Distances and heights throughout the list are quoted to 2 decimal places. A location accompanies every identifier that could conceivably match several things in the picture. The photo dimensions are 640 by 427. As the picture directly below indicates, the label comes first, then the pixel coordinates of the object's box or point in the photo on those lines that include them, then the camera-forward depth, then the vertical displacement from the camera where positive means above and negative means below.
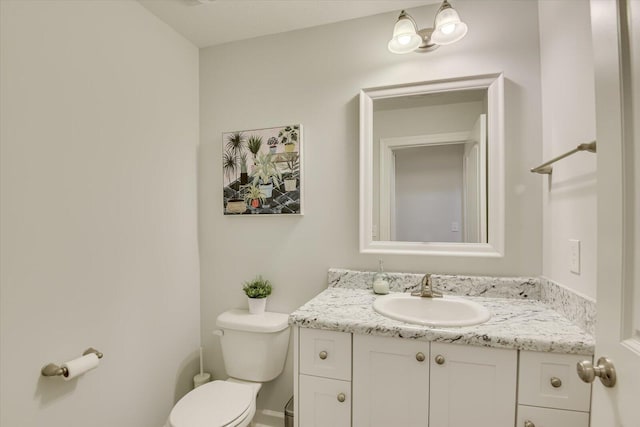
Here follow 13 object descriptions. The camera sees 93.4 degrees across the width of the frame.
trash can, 1.62 -1.09
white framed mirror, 1.45 +0.22
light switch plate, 1.10 -0.17
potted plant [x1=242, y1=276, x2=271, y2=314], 1.71 -0.47
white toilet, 1.44 -0.76
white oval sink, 1.29 -0.43
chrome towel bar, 0.94 +0.19
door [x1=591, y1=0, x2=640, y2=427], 0.56 +0.02
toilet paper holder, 1.11 -0.58
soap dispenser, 1.49 -0.36
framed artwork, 1.73 +0.25
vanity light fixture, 1.34 +0.83
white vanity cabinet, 0.95 -0.60
